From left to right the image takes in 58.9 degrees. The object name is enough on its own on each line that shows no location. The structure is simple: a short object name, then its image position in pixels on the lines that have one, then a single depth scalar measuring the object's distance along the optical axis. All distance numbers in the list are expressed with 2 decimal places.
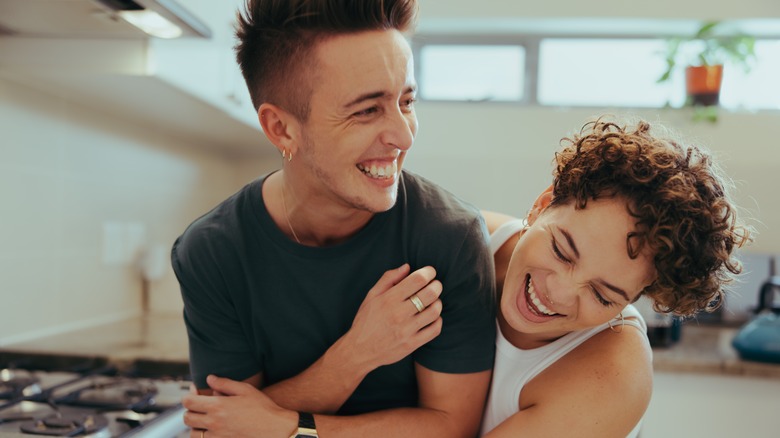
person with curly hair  1.02
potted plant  2.73
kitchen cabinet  1.48
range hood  1.25
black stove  1.27
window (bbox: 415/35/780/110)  2.86
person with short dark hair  1.04
